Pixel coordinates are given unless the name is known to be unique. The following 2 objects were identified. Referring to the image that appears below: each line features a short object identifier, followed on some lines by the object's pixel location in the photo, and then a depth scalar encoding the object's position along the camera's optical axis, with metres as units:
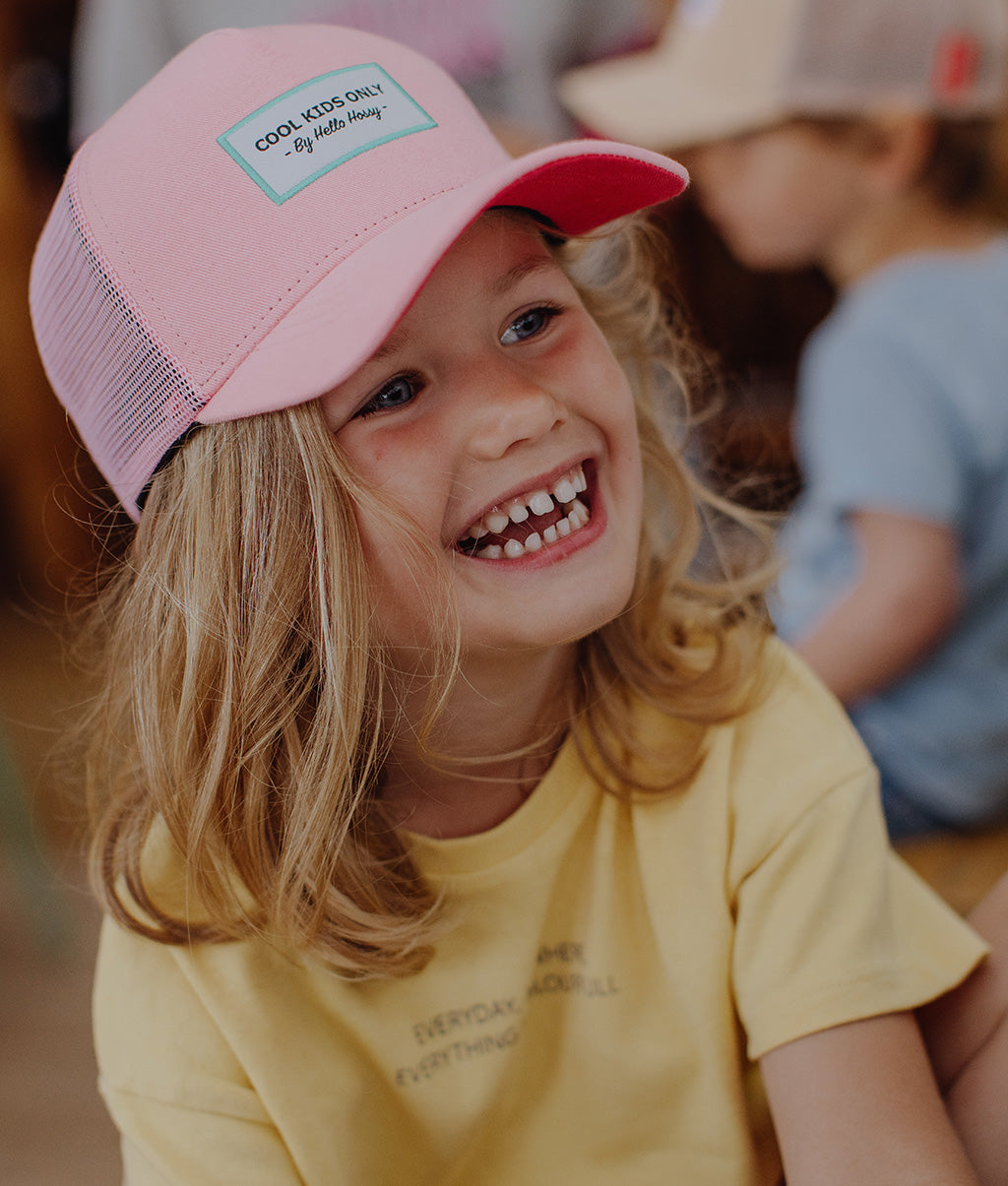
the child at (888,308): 1.26
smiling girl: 0.67
